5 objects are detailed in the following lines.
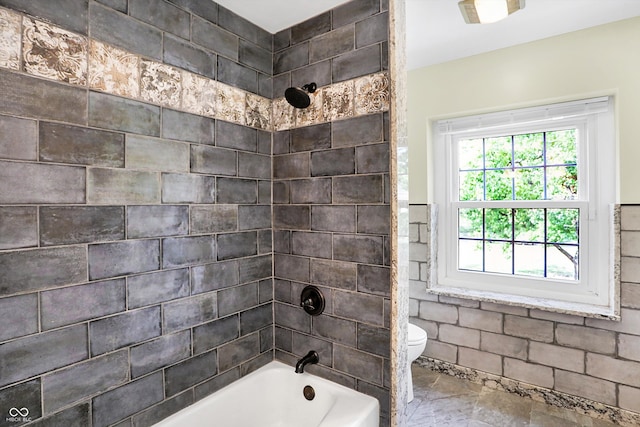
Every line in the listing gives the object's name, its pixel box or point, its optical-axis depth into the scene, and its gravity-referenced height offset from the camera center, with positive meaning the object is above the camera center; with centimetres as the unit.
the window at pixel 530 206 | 217 +6
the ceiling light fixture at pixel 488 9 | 162 +105
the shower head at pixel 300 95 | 163 +61
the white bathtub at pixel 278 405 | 142 -91
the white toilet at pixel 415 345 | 220 -89
